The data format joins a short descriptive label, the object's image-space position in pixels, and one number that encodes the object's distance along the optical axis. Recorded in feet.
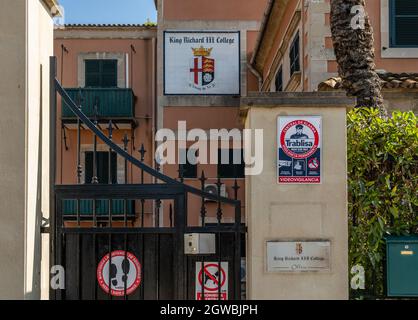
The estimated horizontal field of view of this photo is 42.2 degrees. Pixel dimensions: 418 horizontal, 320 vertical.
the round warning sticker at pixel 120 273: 15.51
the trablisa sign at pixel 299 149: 14.88
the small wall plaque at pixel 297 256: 14.75
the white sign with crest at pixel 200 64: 63.31
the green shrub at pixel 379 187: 15.69
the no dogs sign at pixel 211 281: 15.40
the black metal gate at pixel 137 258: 15.37
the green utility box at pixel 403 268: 15.17
